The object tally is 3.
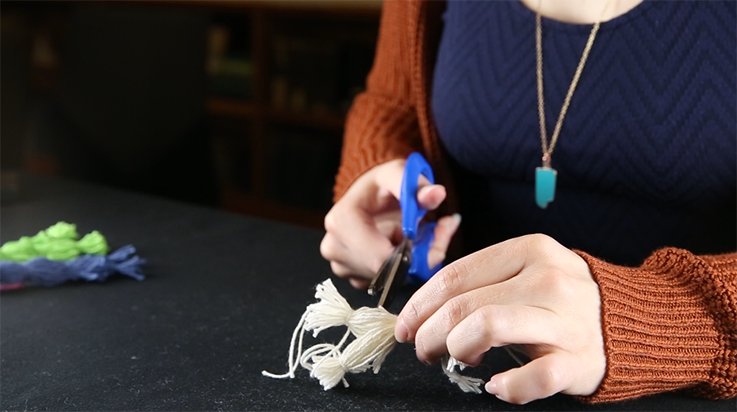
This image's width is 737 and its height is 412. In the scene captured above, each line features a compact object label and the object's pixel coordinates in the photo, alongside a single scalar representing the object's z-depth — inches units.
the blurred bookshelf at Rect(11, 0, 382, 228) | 103.7
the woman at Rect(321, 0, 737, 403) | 18.8
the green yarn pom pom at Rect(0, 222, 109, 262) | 29.4
